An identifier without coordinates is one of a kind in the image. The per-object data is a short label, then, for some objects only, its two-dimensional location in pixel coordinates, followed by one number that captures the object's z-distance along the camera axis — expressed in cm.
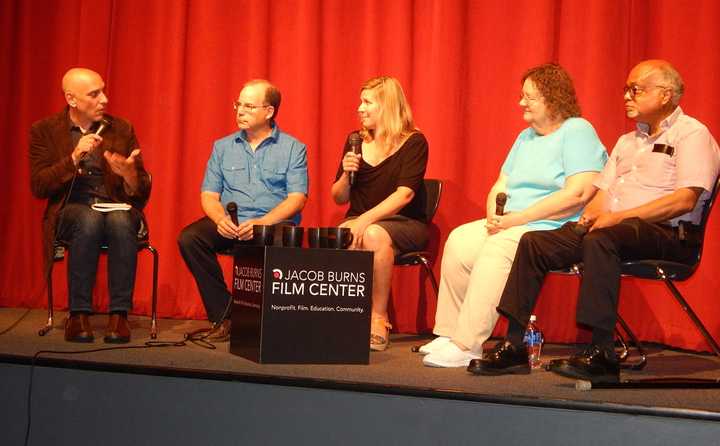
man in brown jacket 347
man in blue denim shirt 368
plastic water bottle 352
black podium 295
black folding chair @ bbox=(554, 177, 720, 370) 297
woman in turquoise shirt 301
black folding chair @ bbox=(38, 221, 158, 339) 361
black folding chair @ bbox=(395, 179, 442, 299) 362
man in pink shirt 271
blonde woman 349
